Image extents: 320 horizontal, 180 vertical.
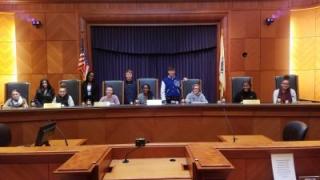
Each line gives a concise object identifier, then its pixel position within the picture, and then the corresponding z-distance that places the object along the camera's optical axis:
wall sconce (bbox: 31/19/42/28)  5.48
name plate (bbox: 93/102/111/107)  3.15
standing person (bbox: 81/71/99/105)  4.56
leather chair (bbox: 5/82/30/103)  4.28
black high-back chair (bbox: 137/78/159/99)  4.48
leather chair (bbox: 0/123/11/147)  2.46
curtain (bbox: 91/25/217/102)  6.11
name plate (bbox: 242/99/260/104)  3.24
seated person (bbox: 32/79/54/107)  4.32
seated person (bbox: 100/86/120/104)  4.07
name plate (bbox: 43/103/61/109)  3.13
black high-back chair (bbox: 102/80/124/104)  4.40
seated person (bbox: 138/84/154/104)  4.25
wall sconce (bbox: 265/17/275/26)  5.57
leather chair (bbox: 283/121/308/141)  2.25
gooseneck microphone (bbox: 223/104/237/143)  3.01
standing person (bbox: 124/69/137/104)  4.60
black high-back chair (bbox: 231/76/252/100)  4.39
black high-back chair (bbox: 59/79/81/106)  4.39
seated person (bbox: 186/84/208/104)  4.09
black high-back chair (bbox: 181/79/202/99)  4.48
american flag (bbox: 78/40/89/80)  5.24
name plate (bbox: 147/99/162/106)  3.26
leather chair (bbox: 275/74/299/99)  4.52
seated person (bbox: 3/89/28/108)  3.86
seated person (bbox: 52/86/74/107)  3.99
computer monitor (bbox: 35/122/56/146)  1.87
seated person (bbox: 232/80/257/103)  4.10
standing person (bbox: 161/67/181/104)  4.77
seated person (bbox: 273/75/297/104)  4.05
